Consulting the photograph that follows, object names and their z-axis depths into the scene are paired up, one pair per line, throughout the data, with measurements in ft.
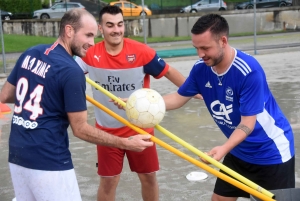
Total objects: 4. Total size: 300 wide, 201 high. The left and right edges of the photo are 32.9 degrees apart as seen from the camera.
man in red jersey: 16.88
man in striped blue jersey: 12.83
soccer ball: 13.12
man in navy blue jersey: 11.73
